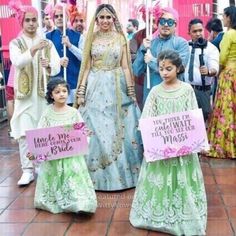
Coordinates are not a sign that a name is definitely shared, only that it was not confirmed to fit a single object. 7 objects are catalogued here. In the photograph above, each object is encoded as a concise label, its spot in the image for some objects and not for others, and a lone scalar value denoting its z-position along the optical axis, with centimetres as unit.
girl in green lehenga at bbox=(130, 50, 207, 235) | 355
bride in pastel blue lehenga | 461
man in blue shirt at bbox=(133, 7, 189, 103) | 468
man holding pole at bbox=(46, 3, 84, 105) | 533
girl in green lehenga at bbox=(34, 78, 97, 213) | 398
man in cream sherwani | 481
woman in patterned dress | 564
